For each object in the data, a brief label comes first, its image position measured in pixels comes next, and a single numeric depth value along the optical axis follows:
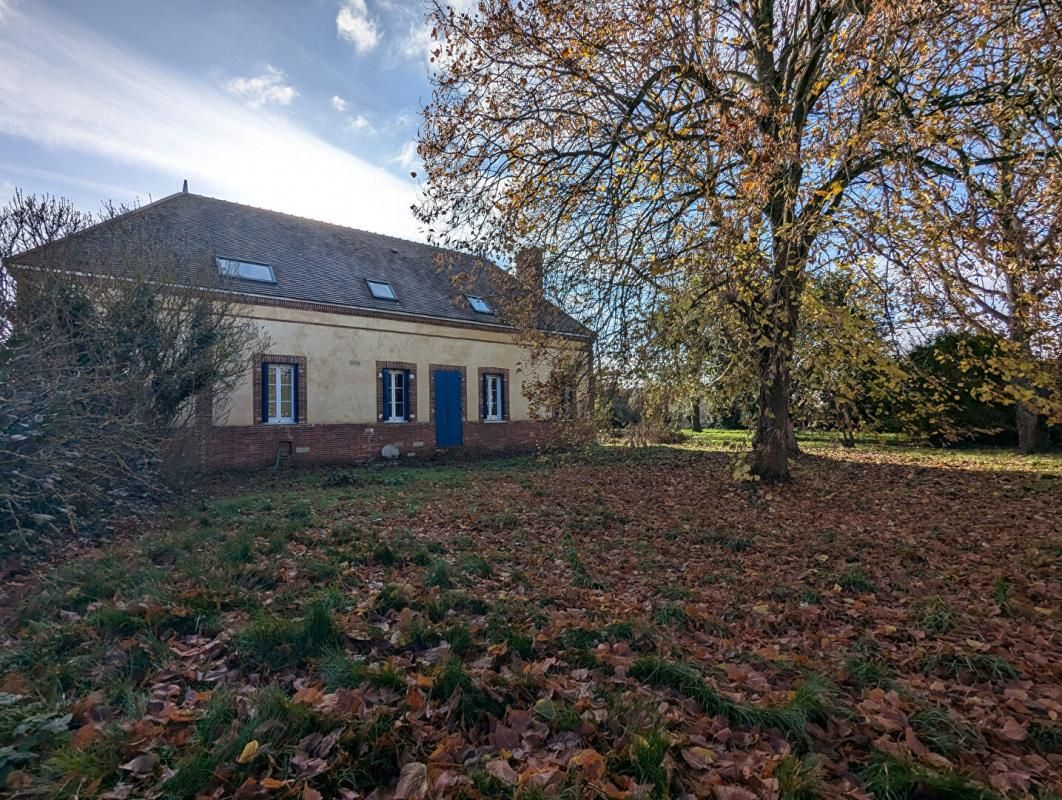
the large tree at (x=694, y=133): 5.71
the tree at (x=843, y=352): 6.82
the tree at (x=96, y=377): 5.87
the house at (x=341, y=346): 13.55
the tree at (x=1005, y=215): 4.80
